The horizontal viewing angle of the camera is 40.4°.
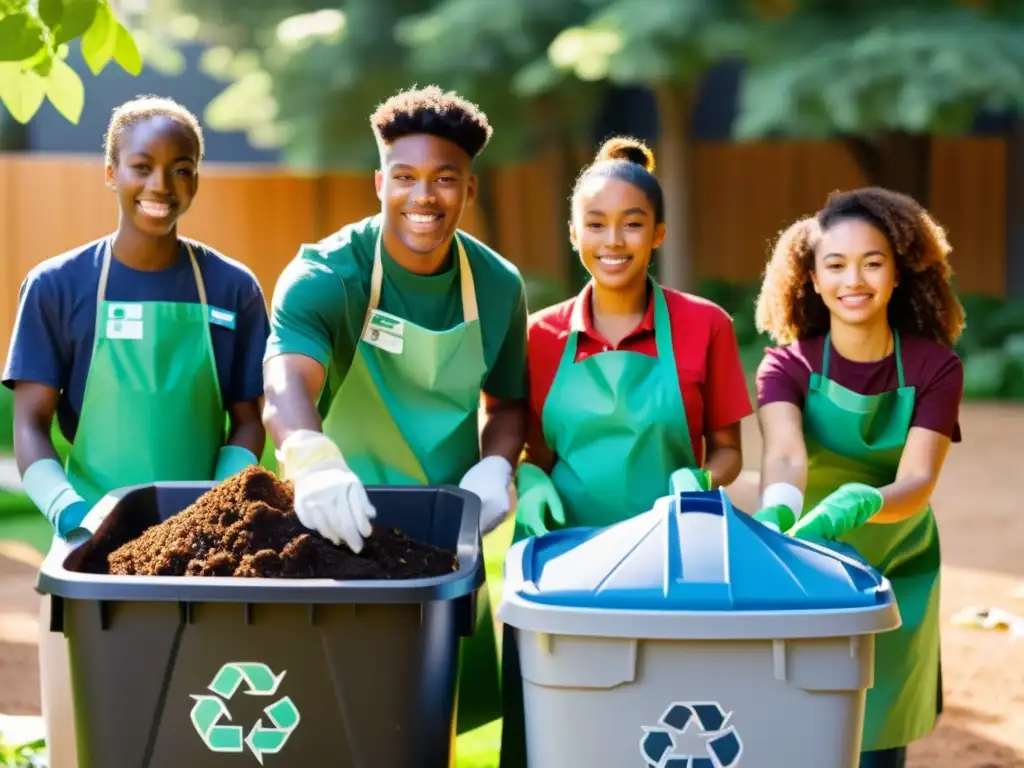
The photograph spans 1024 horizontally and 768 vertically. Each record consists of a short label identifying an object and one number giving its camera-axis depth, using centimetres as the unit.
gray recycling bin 217
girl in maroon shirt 305
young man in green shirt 287
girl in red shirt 296
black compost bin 215
